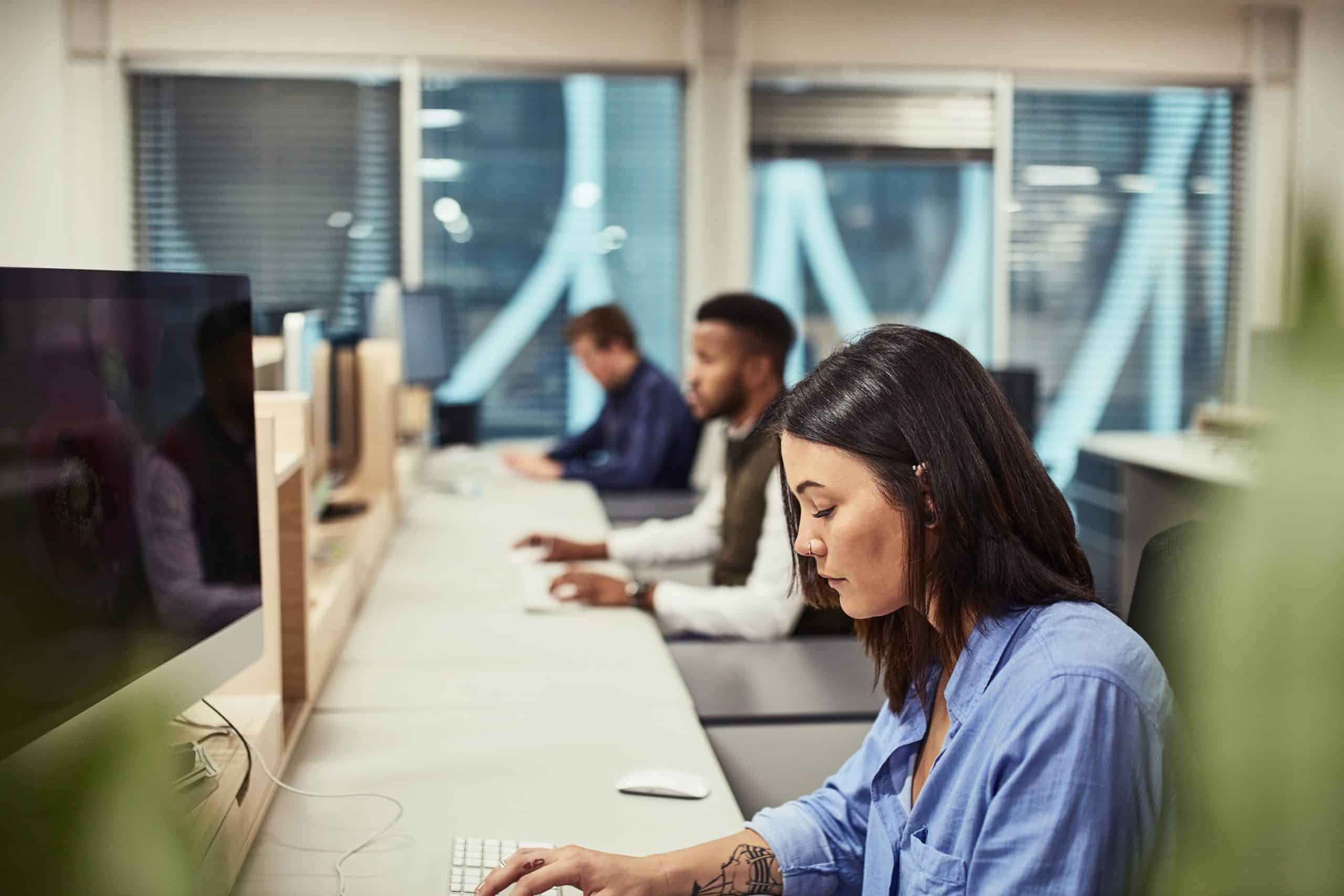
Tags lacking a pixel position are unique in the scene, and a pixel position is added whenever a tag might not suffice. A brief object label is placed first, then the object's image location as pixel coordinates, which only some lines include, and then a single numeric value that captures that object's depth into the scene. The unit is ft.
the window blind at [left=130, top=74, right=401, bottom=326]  17.20
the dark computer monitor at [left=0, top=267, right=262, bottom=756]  2.68
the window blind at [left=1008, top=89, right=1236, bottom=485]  18.63
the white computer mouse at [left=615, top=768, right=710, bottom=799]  4.46
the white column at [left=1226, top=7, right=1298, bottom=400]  17.95
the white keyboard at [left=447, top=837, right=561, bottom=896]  3.69
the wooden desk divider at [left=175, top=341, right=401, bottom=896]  3.73
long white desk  4.05
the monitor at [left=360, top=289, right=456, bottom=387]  13.11
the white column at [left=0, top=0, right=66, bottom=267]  16.20
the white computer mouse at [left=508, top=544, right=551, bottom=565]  8.99
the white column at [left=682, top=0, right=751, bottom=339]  17.03
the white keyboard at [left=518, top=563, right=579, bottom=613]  7.46
